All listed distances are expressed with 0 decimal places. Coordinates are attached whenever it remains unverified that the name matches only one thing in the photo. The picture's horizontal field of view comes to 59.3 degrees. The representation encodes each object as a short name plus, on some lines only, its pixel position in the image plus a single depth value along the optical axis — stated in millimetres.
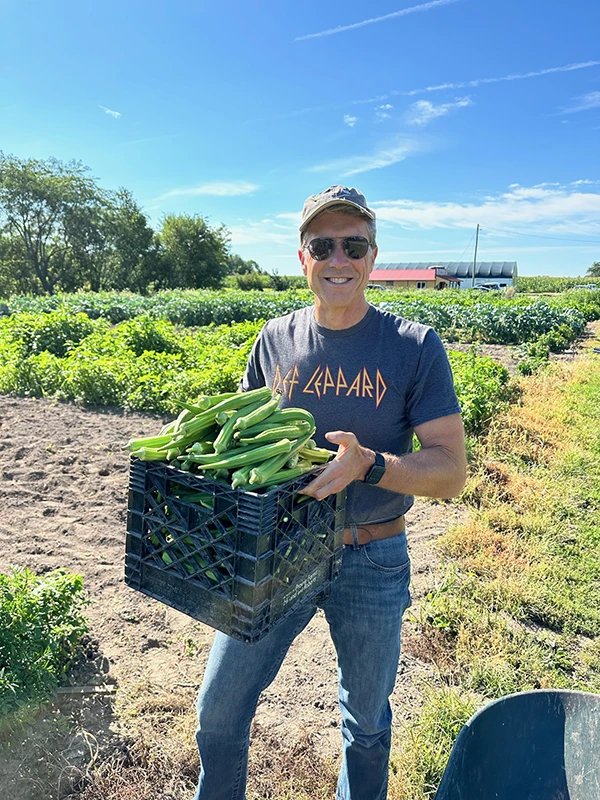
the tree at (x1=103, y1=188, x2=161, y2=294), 62250
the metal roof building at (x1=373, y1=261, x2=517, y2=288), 98000
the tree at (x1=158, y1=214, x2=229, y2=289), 63719
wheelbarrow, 1854
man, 2129
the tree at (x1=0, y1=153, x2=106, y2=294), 59812
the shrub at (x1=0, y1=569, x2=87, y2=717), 2822
